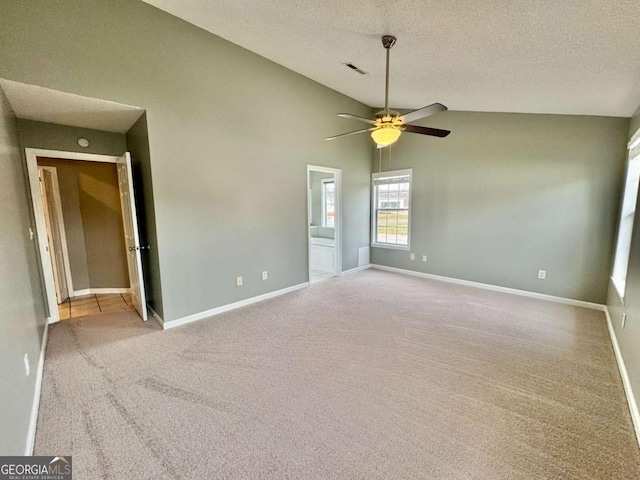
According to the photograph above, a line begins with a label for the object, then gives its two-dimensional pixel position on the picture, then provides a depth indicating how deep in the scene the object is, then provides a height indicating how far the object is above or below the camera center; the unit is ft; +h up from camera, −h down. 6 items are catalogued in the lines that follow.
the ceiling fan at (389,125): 8.13 +2.47
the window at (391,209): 17.98 -0.06
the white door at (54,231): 13.40 -0.90
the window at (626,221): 9.86 -0.64
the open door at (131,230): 10.49 -0.74
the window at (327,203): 22.44 +0.48
